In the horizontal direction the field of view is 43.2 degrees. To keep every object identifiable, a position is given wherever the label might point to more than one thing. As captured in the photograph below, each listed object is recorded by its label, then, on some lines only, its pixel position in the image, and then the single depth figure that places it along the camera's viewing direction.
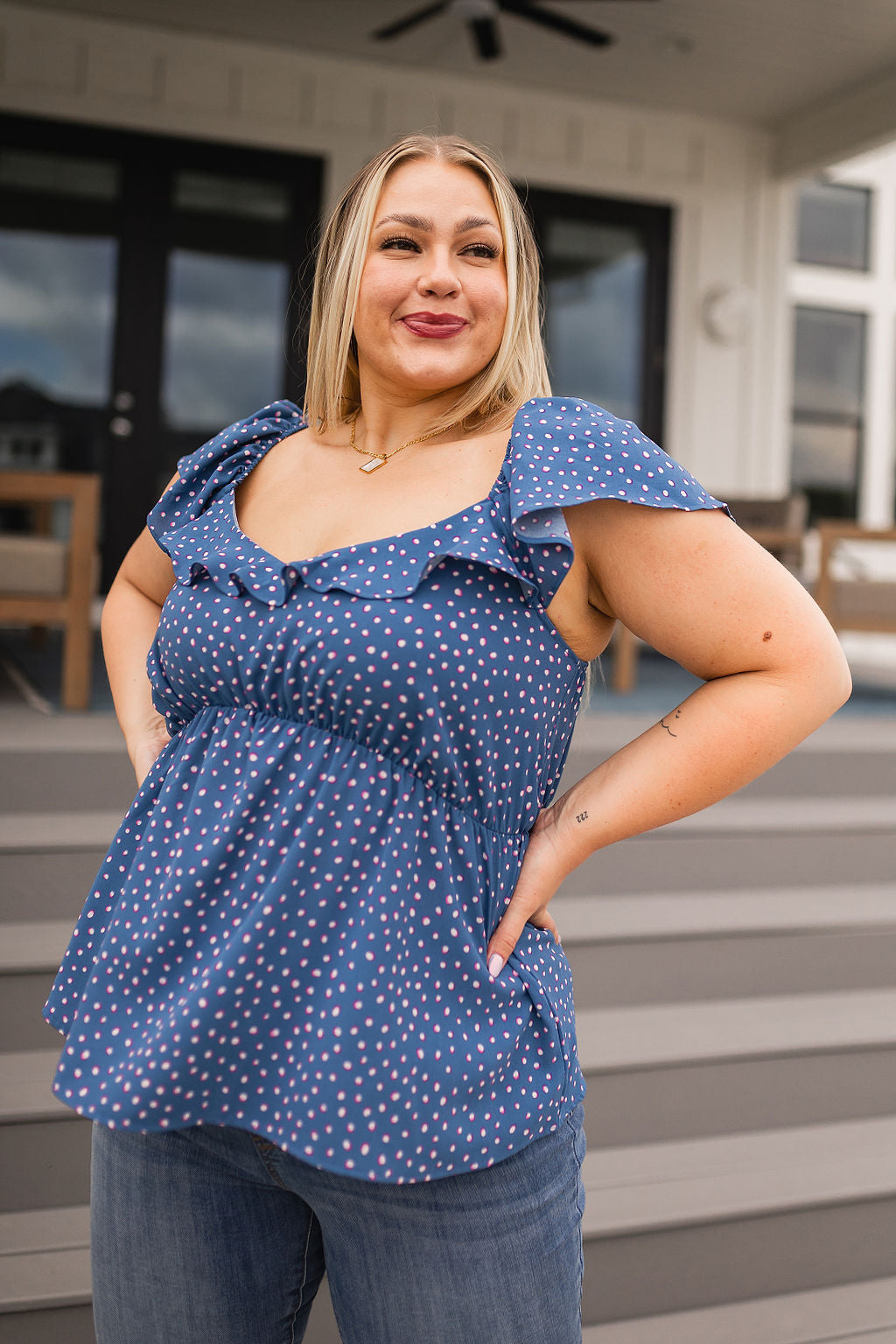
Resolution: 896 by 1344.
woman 0.82
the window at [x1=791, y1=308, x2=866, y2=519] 7.70
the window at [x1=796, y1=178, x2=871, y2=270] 7.81
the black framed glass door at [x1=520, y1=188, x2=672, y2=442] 7.00
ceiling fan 4.93
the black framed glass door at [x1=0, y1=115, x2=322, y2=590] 6.05
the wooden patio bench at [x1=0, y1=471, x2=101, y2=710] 3.34
